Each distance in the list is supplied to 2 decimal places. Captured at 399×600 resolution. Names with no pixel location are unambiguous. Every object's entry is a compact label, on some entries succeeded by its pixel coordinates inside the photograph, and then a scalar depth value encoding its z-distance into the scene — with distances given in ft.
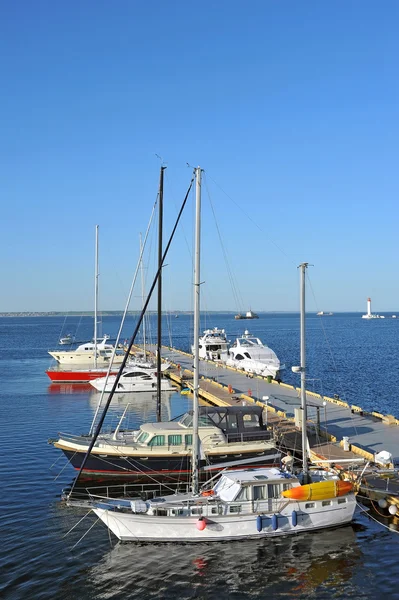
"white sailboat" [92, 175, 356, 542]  59.47
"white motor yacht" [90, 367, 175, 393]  166.71
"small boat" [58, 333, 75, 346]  402.07
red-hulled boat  189.67
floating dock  69.72
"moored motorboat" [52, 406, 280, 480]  78.54
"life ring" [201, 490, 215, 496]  63.72
